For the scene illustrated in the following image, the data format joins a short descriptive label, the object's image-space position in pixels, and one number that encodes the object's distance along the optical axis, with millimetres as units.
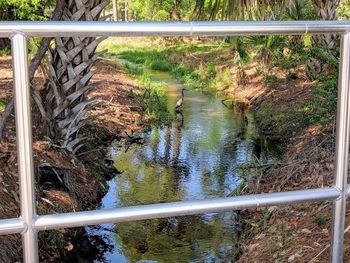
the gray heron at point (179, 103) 11277
